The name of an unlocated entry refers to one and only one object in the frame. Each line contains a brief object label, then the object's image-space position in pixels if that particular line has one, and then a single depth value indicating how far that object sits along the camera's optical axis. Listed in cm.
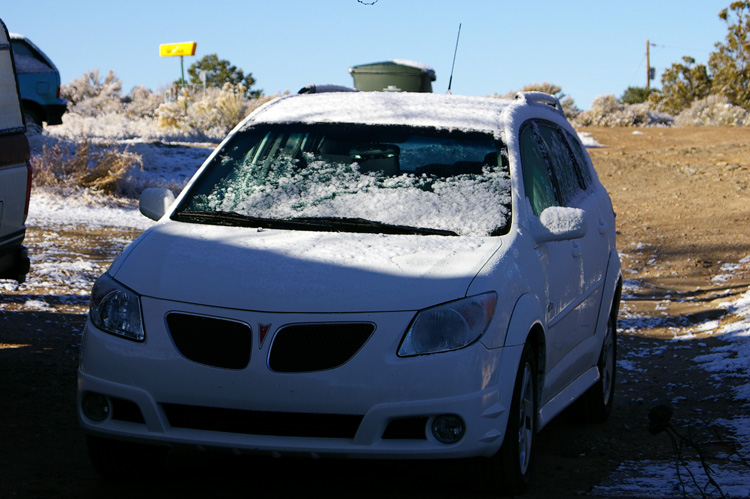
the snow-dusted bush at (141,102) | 4475
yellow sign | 3697
